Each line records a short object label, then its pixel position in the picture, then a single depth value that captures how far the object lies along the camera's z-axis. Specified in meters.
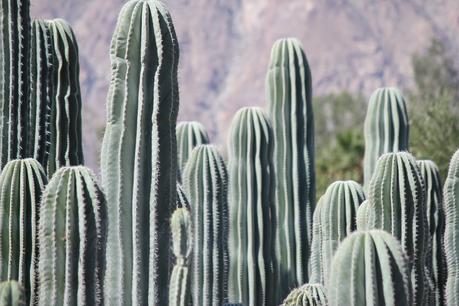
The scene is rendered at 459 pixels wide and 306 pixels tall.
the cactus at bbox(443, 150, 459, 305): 14.98
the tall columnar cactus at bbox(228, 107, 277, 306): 17.61
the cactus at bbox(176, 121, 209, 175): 19.61
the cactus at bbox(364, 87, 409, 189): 20.20
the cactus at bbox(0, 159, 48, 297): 11.98
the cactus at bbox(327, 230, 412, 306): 10.52
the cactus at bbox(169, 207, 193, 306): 10.59
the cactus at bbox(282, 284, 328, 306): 12.63
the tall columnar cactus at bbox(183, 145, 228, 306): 15.33
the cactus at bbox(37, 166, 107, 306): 10.66
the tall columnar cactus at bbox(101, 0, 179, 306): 11.45
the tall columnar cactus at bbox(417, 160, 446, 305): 16.37
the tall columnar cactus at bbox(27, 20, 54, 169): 13.55
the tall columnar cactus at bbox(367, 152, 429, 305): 12.83
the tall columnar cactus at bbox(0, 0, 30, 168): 13.09
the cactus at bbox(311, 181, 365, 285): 15.48
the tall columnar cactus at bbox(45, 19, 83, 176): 14.35
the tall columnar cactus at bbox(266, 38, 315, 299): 18.28
